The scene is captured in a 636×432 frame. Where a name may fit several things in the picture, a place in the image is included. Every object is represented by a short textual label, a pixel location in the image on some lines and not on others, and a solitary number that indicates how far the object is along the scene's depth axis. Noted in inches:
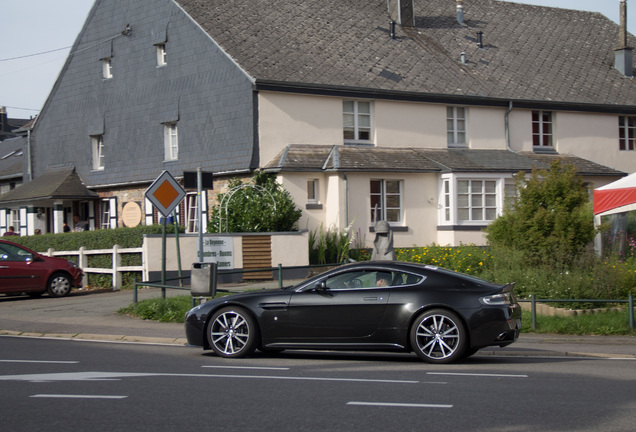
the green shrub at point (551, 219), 722.8
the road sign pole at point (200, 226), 674.0
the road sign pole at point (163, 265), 687.1
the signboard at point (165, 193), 668.1
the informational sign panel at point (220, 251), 904.9
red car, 845.8
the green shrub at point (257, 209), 1035.3
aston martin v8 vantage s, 442.3
